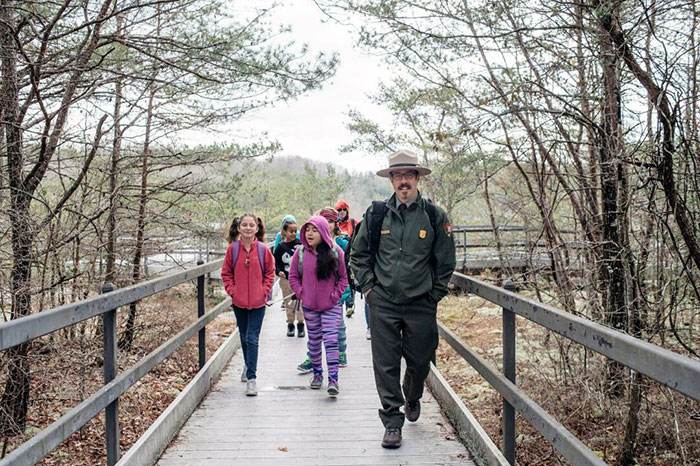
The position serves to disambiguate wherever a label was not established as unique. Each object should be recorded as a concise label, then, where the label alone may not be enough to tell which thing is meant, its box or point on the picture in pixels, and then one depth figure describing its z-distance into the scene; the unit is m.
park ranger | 4.48
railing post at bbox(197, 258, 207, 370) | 6.38
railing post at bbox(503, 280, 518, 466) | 3.70
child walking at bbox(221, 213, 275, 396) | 6.11
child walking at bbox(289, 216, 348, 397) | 6.06
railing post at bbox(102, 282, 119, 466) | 3.54
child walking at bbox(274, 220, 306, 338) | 7.92
